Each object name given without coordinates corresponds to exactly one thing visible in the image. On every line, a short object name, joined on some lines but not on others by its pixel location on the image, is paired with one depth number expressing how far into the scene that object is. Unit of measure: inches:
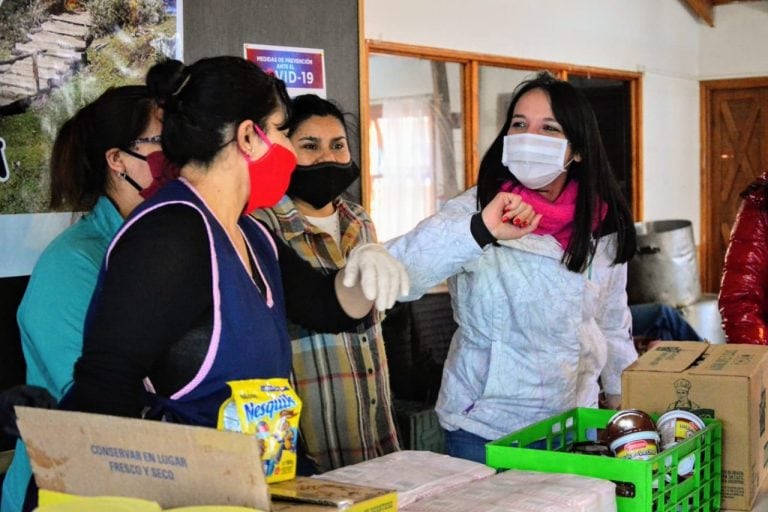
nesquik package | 53.0
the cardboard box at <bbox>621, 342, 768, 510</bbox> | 75.8
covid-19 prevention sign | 128.5
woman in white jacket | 86.7
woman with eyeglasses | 69.4
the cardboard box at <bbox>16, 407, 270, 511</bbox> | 43.7
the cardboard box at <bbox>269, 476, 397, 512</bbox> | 47.0
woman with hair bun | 54.7
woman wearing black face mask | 95.7
